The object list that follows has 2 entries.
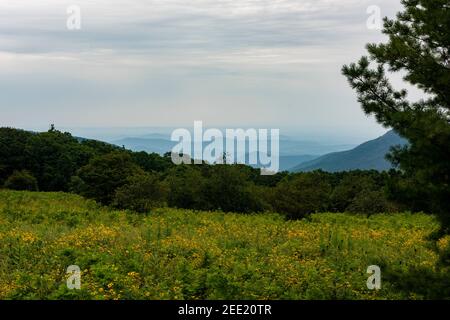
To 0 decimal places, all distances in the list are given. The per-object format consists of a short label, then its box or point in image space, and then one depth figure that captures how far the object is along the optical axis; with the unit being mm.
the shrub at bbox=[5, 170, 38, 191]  66750
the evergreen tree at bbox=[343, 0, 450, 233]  7328
